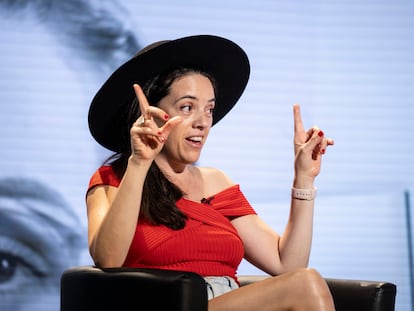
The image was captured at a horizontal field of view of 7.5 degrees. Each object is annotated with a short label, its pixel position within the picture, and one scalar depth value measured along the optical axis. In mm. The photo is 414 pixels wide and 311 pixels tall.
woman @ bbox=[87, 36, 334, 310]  7037
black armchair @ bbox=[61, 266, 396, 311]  6907
